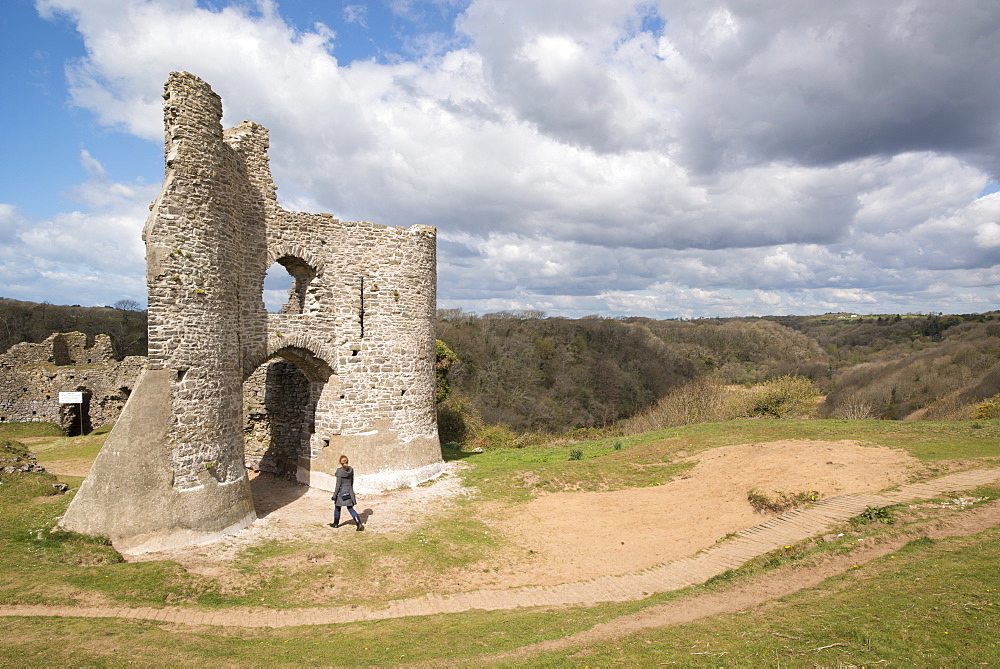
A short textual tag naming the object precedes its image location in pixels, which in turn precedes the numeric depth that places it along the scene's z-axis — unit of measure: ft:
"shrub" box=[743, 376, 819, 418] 111.34
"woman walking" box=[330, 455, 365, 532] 41.34
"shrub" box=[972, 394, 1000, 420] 78.23
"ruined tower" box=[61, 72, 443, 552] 35.19
